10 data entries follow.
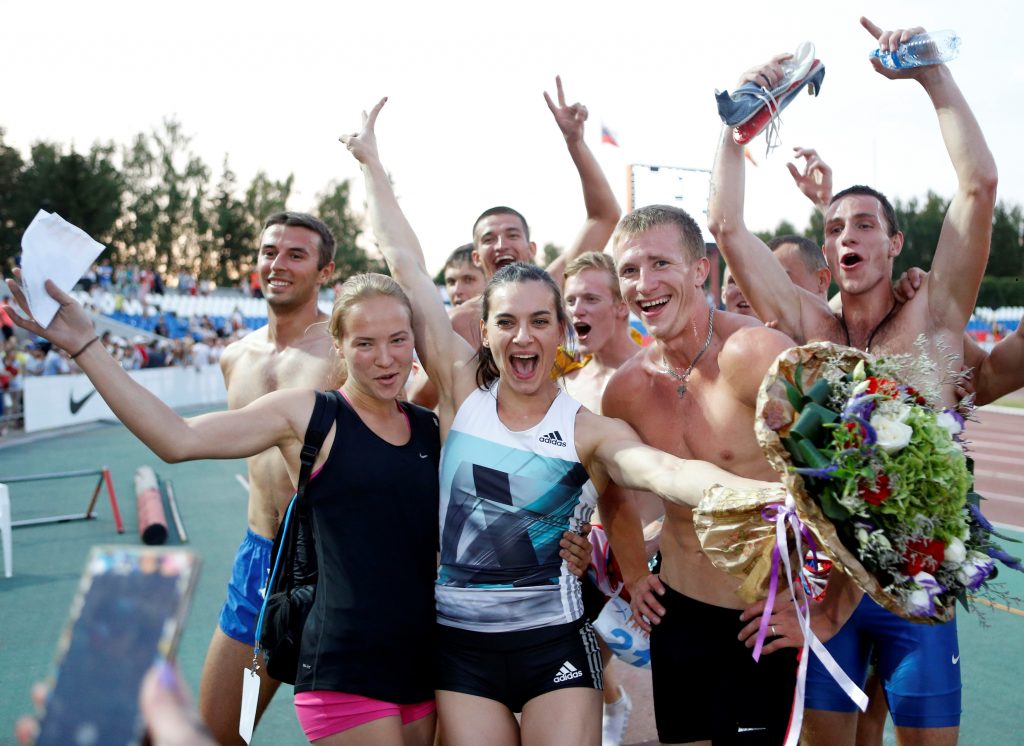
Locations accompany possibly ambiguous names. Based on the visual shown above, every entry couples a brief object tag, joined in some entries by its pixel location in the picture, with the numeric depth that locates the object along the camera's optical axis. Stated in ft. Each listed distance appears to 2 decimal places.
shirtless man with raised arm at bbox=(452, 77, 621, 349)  14.49
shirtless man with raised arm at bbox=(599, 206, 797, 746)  9.58
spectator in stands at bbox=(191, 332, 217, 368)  84.74
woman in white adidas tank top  8.91
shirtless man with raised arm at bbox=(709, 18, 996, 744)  10.25
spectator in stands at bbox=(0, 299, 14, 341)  78.02
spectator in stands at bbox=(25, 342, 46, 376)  67.29
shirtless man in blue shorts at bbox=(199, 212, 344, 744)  12.13
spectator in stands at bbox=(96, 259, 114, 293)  114.73
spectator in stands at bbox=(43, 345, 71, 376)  66.69
